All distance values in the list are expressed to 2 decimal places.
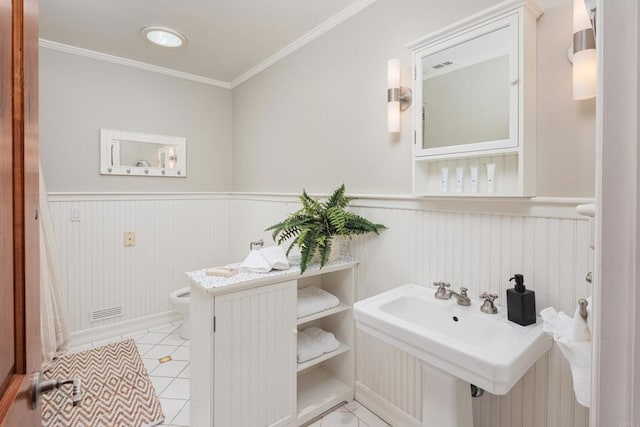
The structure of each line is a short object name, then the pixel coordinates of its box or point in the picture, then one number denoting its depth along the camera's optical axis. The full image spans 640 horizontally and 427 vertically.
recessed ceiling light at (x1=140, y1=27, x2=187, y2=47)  2.27
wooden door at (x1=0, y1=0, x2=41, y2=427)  0.47
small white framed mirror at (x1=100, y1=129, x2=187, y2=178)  2.71
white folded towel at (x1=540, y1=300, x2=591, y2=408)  0.71
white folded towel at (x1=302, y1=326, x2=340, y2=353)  1.86
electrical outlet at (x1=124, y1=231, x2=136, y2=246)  2.80
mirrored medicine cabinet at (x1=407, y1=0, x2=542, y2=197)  1.20
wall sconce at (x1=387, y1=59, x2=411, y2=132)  1.66
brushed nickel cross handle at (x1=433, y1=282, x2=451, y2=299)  1.46
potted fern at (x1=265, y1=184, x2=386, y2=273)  1.66
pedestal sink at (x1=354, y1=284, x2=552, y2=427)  0.98
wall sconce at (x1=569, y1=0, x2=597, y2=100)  1.02
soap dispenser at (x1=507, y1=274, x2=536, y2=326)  1.20
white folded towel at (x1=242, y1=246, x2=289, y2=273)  1.62
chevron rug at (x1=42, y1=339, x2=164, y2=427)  1.75
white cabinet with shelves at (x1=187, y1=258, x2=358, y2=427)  1.41
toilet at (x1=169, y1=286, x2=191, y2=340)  2.58
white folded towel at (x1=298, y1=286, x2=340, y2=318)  1.77
